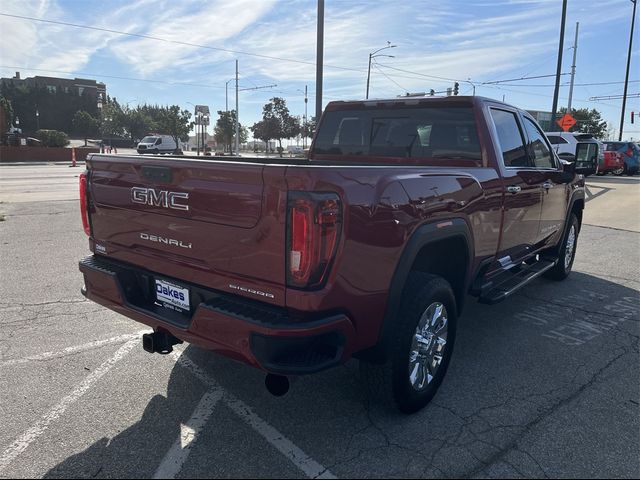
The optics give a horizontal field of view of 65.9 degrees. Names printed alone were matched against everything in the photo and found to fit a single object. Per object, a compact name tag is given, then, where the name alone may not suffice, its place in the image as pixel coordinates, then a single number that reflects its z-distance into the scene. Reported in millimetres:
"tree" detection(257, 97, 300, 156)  68844
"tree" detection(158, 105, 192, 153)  76188
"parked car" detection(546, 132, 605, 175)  18828
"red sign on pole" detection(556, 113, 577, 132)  23219
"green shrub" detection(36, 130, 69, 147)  41750
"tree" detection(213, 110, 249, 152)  73688
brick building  95581
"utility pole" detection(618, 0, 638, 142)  34847
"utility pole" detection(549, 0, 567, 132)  20625
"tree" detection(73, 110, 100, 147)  81438
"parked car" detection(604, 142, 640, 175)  25578
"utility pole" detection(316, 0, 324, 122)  12237
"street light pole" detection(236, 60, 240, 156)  47228
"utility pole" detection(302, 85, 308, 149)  60225
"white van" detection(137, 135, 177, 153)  40831
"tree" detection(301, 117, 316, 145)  68062
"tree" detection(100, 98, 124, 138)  84062
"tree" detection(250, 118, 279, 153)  68562
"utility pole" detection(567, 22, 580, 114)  34719
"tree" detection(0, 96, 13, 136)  37431
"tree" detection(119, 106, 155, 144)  84688
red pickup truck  2346
